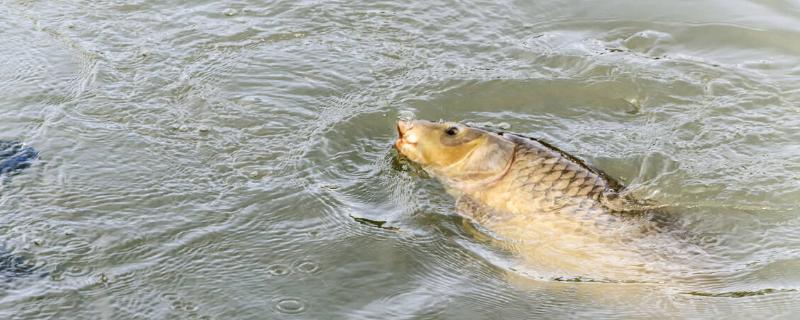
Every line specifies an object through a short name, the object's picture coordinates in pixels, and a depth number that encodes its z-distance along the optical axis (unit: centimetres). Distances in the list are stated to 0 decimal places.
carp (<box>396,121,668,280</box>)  752
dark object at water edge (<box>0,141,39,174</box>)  859
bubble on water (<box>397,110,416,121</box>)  997
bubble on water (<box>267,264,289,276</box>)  736
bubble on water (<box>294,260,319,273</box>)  743
